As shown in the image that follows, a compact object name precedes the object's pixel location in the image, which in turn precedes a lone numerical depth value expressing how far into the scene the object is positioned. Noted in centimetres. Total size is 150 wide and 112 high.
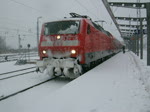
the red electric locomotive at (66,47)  878
